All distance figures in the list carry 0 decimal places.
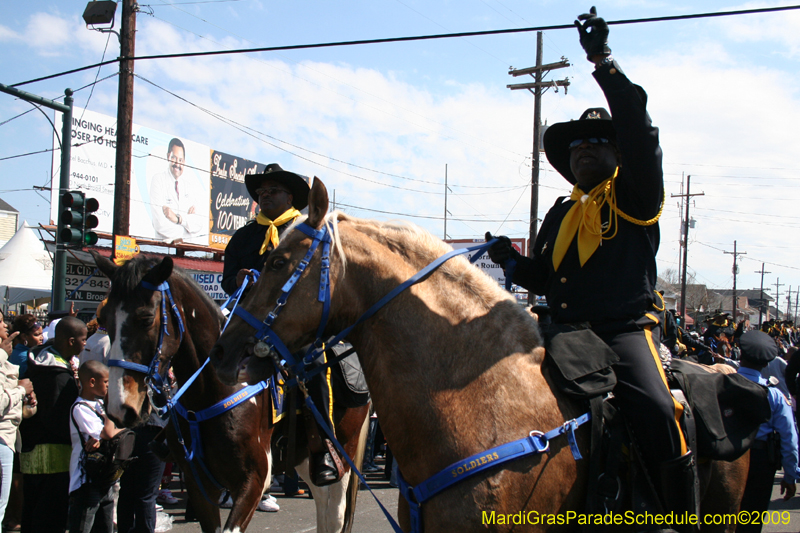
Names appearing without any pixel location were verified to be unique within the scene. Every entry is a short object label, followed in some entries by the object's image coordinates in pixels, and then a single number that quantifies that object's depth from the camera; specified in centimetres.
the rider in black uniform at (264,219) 531
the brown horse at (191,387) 407
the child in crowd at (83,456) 485
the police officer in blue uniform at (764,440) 374
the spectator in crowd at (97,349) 744
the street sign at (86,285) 1542
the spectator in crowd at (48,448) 497
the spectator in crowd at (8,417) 465
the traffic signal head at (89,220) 1018
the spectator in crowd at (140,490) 507
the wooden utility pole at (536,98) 1989
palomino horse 232
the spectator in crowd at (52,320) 800
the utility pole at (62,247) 1022
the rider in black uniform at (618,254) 250
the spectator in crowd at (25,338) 712
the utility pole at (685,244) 3762
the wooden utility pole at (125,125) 1111
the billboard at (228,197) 2594
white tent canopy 2153
